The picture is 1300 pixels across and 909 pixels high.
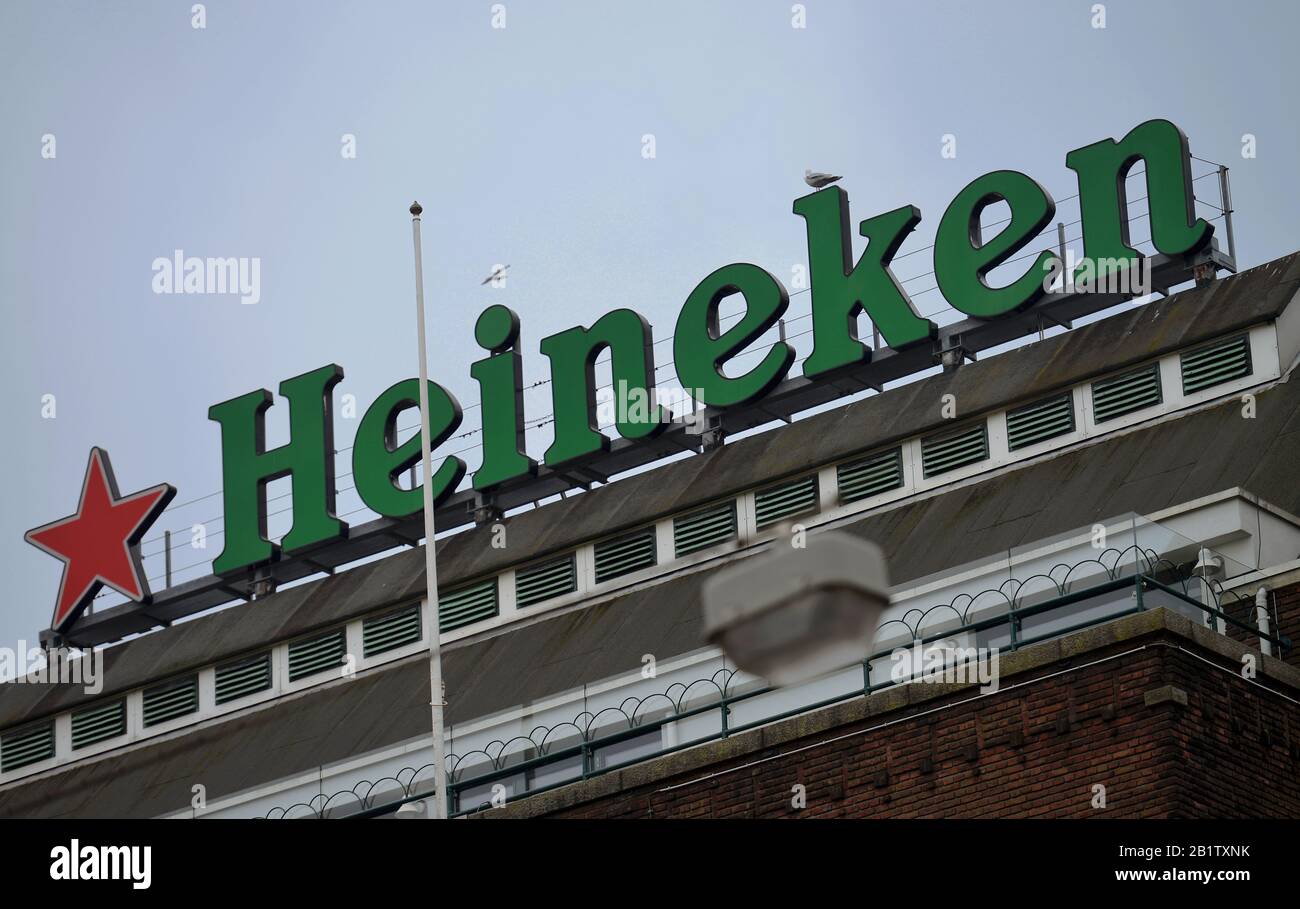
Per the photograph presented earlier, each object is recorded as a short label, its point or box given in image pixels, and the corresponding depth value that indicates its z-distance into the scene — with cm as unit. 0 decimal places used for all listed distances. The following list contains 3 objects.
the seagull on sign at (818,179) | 4406
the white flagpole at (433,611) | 2681
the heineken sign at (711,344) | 3969
